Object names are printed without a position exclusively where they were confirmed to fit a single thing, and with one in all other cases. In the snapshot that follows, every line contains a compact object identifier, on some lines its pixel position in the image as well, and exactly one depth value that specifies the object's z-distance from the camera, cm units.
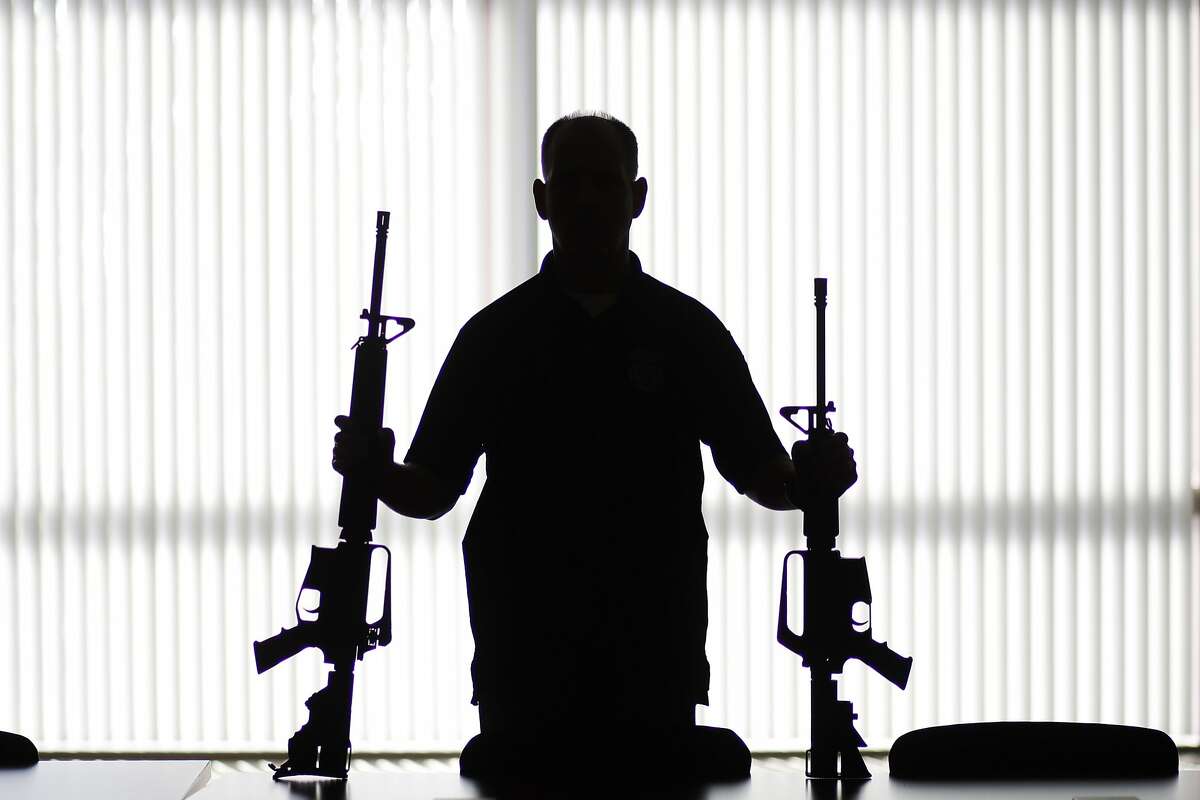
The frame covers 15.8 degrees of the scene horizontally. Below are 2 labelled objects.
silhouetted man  694
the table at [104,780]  670
